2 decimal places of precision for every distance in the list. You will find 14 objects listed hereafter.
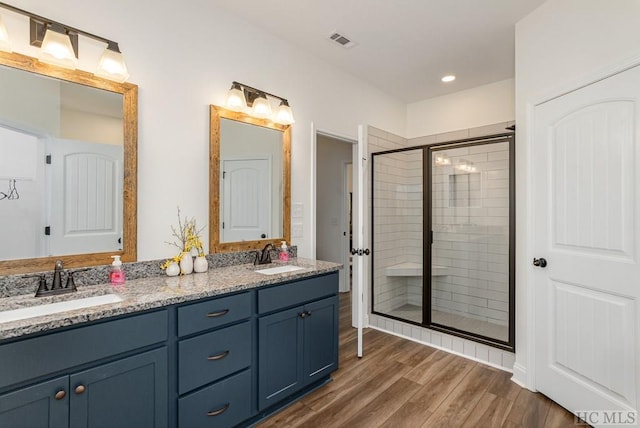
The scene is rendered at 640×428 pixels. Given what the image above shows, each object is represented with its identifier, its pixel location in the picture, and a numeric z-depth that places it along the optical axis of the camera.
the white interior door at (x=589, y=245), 1.76
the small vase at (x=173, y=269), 2.01
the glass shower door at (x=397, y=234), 3.66
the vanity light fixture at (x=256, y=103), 2.36
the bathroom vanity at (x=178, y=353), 1.21
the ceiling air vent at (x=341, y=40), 2.66
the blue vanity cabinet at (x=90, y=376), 1.17
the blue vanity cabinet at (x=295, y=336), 1.95
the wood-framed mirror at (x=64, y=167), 1.57
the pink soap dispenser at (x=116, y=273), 1.80
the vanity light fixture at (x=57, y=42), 1.60
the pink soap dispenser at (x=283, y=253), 2.63
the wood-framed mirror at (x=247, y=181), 2.32
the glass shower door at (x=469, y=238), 3.21
